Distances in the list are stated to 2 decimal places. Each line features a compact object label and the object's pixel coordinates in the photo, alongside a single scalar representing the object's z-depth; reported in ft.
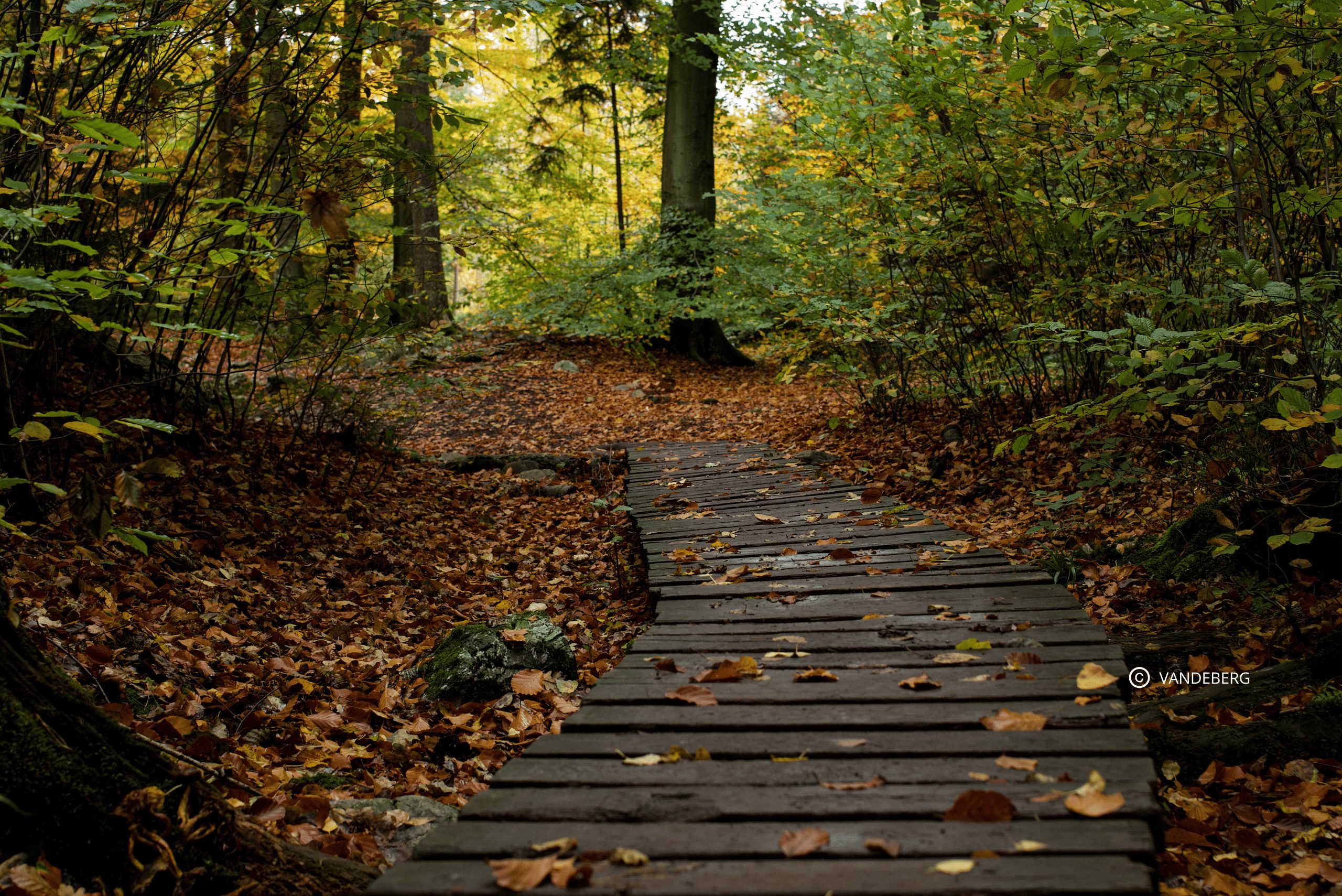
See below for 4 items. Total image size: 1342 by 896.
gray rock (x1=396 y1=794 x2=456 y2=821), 9.71
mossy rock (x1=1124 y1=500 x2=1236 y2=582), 14.39
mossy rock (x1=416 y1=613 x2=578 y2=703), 13.44
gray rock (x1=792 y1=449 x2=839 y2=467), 25.66
